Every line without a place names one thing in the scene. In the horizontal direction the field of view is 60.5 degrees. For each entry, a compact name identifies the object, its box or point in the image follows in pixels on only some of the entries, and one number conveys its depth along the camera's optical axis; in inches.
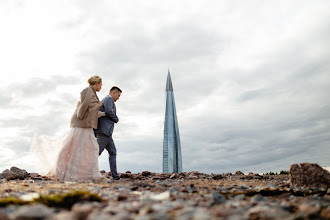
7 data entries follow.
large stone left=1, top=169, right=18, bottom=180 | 392.2
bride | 353.1
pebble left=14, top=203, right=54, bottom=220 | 101.4
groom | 369.1
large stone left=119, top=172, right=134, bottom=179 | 418.0
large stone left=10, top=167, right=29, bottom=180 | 398.9
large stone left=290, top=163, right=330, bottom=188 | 310.5
